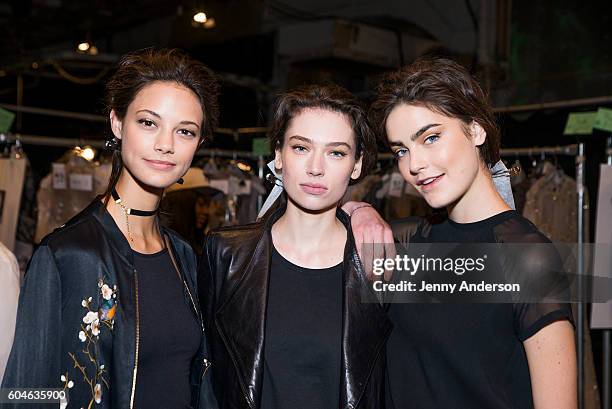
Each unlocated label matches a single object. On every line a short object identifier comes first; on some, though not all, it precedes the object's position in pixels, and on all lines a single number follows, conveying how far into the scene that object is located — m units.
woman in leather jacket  2.05
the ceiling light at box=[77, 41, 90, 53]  4.88
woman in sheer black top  1.75
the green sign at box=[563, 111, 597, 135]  3.75
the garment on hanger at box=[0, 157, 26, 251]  4.20
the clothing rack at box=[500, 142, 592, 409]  3.71
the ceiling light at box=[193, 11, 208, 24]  4.07
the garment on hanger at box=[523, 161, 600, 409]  4.06
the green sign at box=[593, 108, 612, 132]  3.69
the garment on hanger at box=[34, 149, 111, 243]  4.48
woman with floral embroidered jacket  1.86
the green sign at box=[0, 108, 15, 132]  3.93
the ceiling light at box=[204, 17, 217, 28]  7.08
